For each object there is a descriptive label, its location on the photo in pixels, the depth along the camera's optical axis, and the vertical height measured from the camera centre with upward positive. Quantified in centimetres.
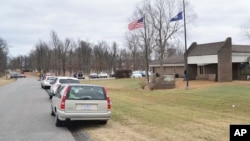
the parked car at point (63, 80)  2586 -45
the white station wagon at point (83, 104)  1262 -99
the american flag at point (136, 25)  3859 +494
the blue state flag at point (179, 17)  3462 +505
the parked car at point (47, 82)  4270 -90
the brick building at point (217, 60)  4572 +162
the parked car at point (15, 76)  12421 -59
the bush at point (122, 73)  7869 +12
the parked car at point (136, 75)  8469 -32
